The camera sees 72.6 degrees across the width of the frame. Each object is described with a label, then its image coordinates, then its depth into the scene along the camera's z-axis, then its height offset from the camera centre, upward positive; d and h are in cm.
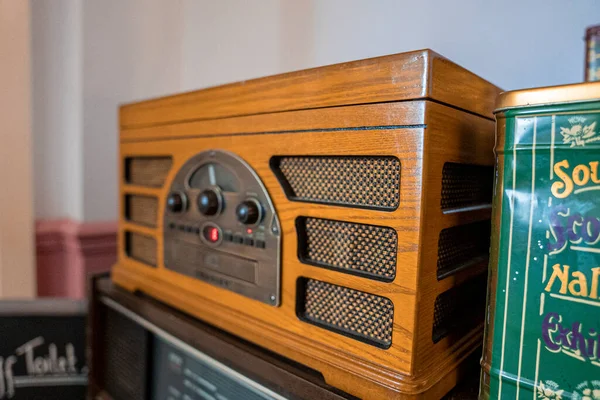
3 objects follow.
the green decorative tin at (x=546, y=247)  38 -7
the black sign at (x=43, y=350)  93 -43
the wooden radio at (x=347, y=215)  47 -6
